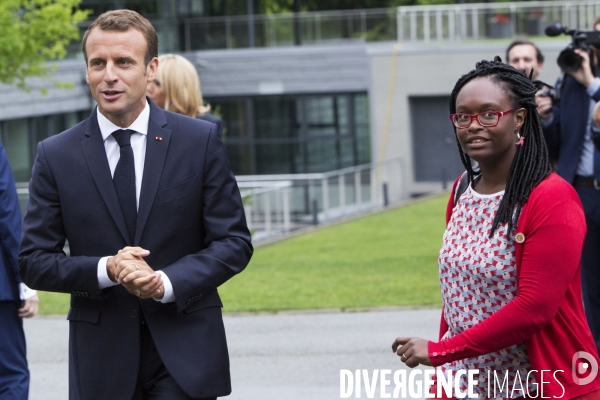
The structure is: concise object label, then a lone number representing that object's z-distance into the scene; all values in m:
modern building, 31.52
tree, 19.16
